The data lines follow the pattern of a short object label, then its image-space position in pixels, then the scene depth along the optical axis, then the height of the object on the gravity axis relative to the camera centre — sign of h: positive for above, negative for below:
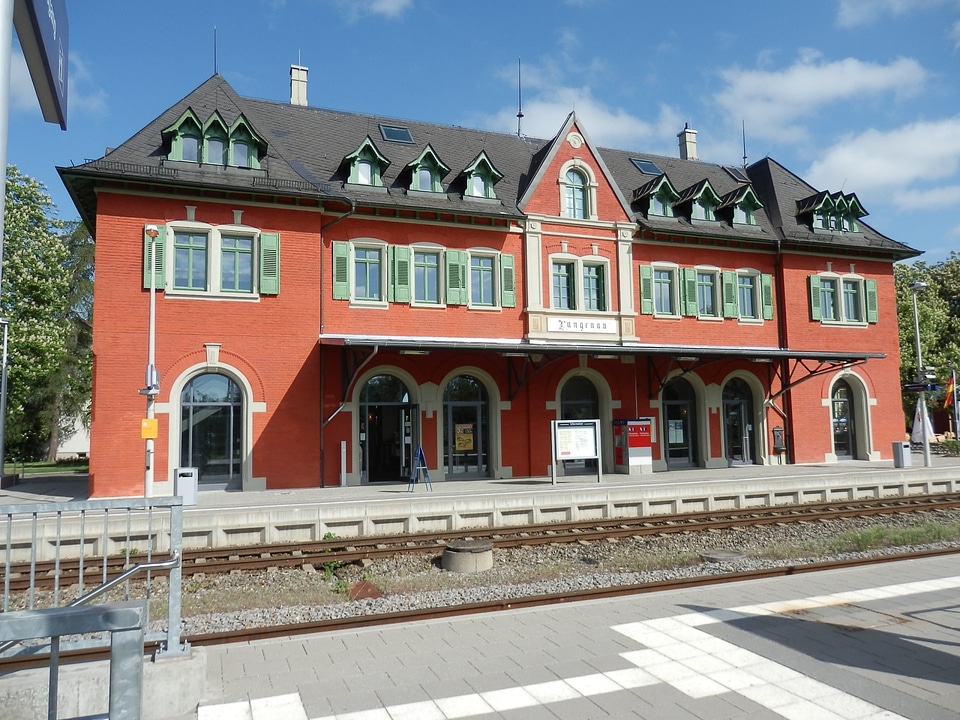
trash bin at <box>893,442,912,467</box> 22.58 -1.42
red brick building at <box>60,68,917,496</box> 18.89 +3.62
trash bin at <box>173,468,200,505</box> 15.41 -1.32
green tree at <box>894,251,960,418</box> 41.97 +5.54
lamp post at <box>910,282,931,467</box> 22.53 +0.04
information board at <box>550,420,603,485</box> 19.50 -0.68
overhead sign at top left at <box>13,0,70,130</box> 3.37 +1.88
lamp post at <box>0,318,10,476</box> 21.86 +1.11
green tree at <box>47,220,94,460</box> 37.06 +4.11
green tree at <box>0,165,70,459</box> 26.81 +5.47
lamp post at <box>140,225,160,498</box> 16.69 +0.80
